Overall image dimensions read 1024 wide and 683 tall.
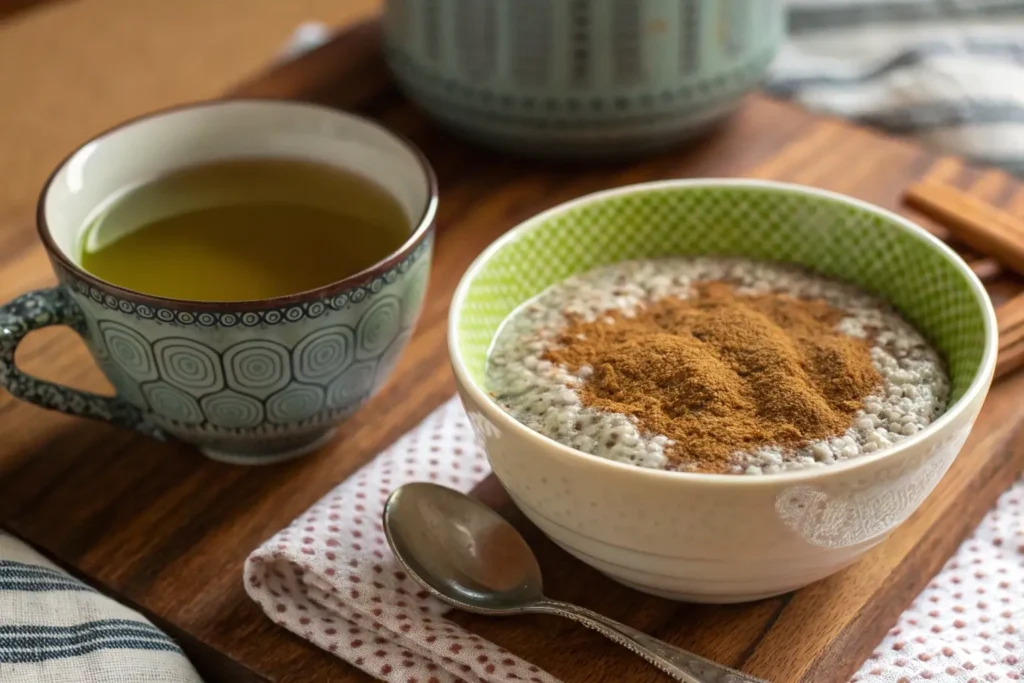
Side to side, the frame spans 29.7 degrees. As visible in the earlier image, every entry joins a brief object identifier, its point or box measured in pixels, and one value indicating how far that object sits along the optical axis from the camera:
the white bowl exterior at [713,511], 0.40
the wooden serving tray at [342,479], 0.43
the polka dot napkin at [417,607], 0.43
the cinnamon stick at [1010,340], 0.50
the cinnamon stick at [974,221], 0.53
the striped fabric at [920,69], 0.64
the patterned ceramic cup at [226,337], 0.45
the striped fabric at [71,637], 0.43
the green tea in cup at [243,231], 0.48
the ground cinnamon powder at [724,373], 0.42
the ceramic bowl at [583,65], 0.56
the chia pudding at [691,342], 0.42
